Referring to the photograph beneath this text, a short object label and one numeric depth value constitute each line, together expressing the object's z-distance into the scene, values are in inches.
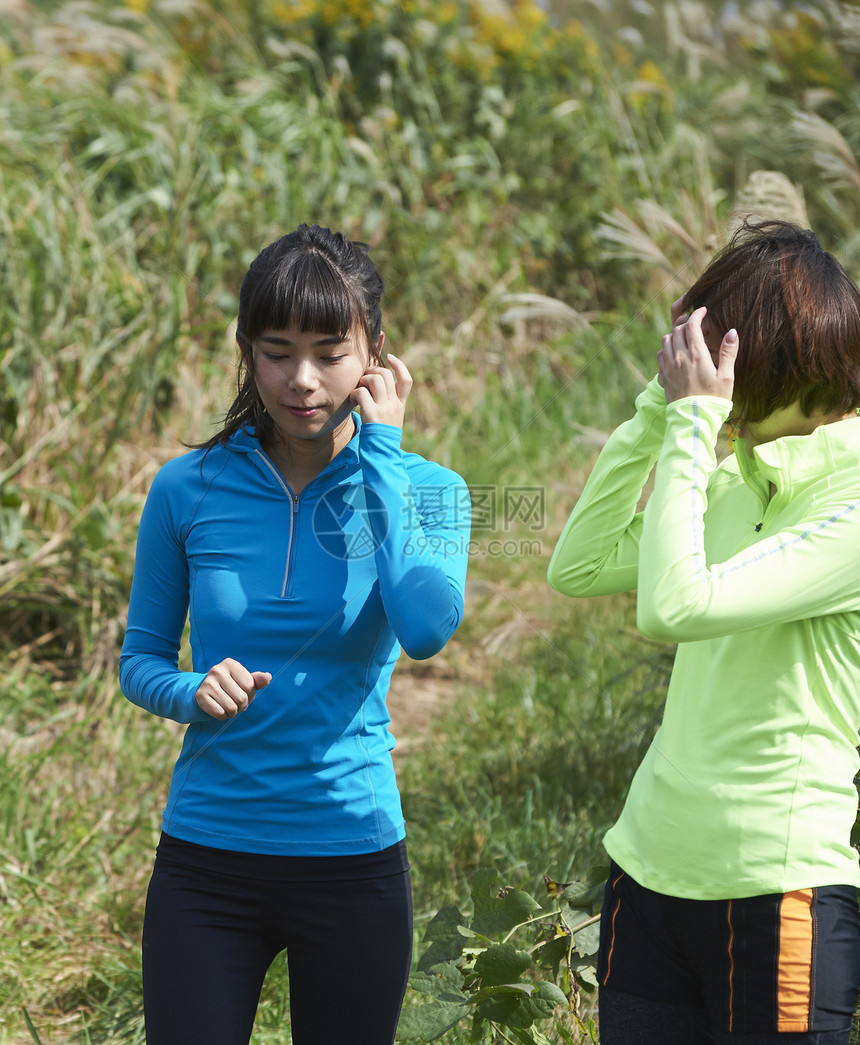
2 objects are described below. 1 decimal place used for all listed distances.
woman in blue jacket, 285.8
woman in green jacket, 279.7
